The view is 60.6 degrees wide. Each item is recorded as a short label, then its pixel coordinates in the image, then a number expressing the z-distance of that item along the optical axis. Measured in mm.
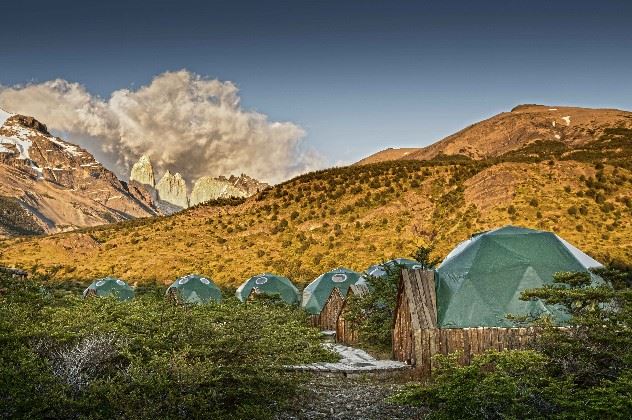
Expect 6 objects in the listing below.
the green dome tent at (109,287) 39375
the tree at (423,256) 21250
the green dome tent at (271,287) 35844
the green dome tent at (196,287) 36344
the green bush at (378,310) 19953
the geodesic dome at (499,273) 14305
